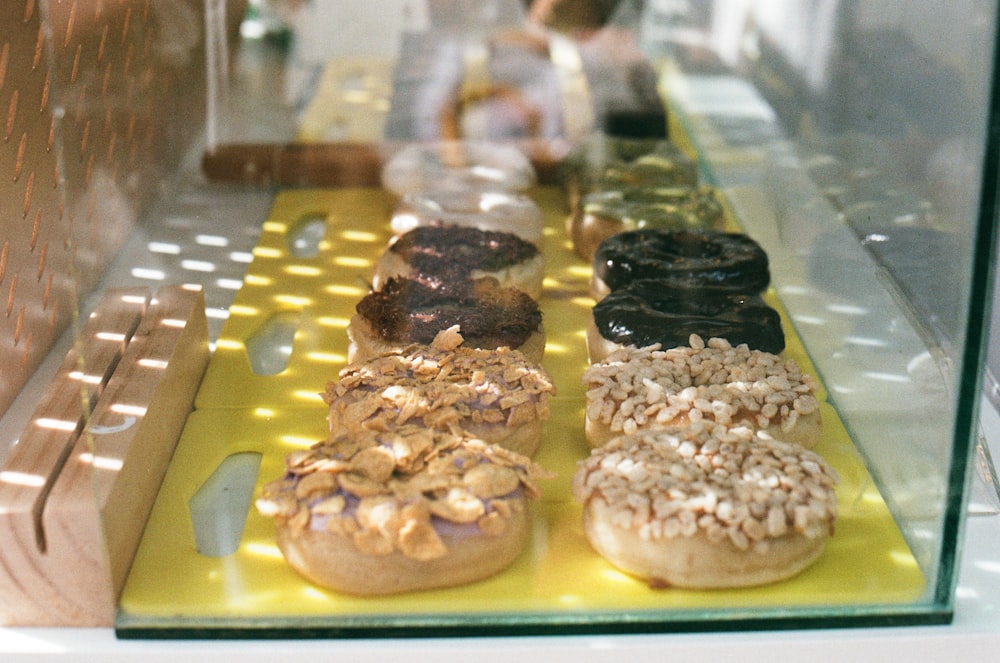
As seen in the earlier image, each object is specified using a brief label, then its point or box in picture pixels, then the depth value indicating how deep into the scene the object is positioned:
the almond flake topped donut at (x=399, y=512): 0.38
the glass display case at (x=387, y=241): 0.38
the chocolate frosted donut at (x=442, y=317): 0.50
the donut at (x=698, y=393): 0.45
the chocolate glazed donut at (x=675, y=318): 0.50
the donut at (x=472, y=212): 0.63
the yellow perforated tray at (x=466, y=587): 0.37
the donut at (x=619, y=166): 0.68
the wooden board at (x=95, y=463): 0.37
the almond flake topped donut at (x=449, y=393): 0.44
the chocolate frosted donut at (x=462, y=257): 0.56
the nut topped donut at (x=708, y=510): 0.38
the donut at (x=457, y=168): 0.67
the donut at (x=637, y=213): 0.63
